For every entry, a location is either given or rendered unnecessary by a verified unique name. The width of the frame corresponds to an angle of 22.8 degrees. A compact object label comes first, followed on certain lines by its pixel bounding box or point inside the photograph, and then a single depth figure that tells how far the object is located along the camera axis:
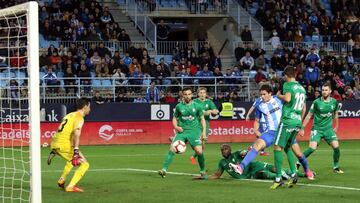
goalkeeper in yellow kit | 17.69
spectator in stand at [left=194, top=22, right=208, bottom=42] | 47.16
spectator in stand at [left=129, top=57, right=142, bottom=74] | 37.38
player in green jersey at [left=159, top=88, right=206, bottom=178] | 20.34
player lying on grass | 19.06
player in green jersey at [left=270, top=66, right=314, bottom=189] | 17.36
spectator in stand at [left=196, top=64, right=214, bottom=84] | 38.16
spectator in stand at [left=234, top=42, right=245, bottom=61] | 41.93
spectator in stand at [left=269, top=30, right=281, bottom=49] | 44.00
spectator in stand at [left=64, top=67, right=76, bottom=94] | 35.16
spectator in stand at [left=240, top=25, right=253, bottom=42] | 43.34
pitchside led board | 33.66
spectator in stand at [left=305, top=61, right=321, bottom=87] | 40.10
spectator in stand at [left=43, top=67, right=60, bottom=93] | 34.44
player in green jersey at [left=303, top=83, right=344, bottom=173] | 21.80
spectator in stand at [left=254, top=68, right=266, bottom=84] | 39.25
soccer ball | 20.11
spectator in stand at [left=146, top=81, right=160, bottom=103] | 35.72
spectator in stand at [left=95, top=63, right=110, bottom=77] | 36.53
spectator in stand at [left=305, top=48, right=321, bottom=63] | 41.81
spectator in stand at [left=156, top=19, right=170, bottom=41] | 42.72
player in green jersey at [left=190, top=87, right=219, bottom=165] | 24.68
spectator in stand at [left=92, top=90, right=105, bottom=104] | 34.47
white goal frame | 11.93
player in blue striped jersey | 18.28
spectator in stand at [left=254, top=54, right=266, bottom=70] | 41.34
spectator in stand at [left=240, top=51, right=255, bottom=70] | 40.88
